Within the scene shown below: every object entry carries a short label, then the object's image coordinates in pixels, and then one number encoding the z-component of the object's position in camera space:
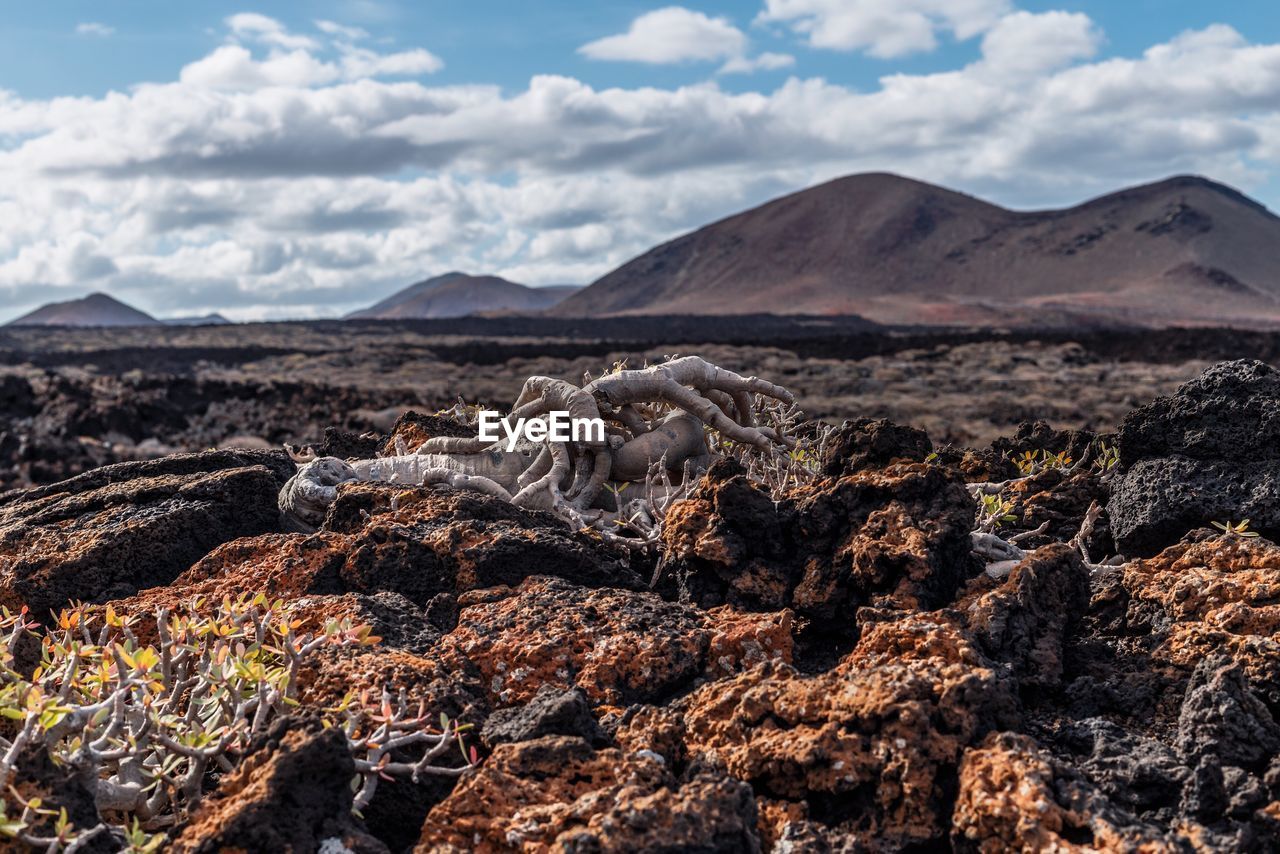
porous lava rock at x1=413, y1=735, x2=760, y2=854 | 2.80
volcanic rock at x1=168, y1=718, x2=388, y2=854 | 2.83
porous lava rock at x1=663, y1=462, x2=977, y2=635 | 4.09
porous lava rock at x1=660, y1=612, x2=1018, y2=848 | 3.10
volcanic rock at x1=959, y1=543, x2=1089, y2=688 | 3.76
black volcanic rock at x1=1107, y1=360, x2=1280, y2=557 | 4.69
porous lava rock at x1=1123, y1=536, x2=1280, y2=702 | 3.67
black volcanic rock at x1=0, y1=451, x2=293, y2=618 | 4.91
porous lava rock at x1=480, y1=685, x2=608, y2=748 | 3.37
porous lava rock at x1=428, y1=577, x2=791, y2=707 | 3.77
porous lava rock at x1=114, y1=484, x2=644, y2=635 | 4.49
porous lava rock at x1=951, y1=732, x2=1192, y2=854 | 2.80
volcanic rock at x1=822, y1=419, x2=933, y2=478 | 4.75
